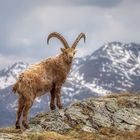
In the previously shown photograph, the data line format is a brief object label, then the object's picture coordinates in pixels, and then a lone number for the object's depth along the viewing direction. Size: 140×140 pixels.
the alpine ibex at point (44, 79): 29.20
